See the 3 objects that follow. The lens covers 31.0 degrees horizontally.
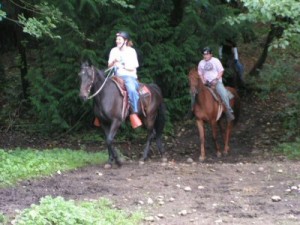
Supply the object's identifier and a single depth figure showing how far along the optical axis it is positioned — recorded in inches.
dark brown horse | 406.9
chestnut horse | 494.0
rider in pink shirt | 513.7
